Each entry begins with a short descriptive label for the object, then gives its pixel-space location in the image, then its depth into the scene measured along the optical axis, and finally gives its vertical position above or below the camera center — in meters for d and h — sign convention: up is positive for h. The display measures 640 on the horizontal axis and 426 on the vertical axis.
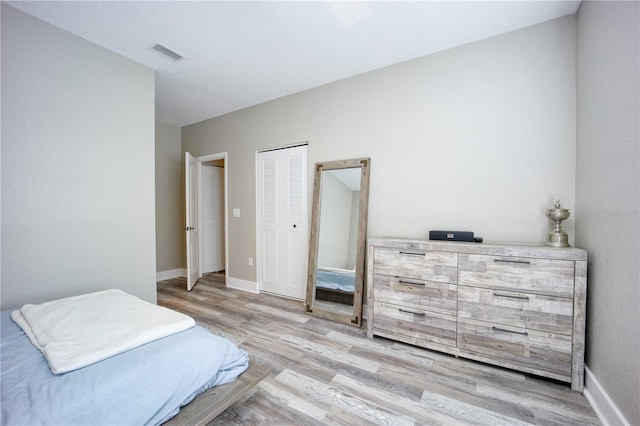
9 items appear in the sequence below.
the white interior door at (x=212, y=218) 4.79 -0.20
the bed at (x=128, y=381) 0.96 -0.75
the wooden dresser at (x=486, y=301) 1.73 -0.71
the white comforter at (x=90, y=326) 1.18 -0.67
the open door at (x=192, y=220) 3.84 -0.20
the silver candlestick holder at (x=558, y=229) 1.89 -0.14
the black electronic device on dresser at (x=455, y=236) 2.21 -0.23
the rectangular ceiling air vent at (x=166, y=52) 2.45 +1.55
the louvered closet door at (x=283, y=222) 3.40 -0.19
